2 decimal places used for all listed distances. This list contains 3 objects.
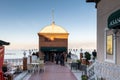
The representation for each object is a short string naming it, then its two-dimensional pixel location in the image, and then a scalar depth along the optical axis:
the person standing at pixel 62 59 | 10.90
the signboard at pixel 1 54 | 3.22
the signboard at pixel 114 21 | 2.78
